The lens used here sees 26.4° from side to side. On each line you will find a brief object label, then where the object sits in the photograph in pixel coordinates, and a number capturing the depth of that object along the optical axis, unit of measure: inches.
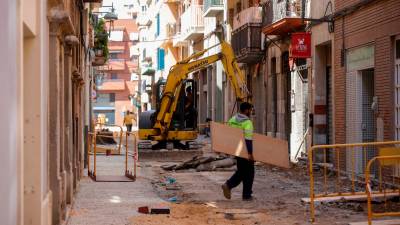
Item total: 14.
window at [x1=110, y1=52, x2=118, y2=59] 4220.7
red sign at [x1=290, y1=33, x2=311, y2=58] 962.1
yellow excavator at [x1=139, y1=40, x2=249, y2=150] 1121.4
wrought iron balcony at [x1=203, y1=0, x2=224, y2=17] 1689.2
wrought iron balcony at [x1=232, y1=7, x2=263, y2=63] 1261.1
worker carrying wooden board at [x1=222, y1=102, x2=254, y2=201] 601.9
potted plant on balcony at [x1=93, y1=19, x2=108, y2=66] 1471.5
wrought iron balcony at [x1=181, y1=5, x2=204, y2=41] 1963.6
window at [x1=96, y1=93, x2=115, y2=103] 4033.0
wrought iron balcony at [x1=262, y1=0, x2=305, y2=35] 1010.7
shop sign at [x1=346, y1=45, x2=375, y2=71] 753.0
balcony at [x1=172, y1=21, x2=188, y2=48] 2302.3
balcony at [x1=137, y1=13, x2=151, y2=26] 3442.9
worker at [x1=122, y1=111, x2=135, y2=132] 2049.1
